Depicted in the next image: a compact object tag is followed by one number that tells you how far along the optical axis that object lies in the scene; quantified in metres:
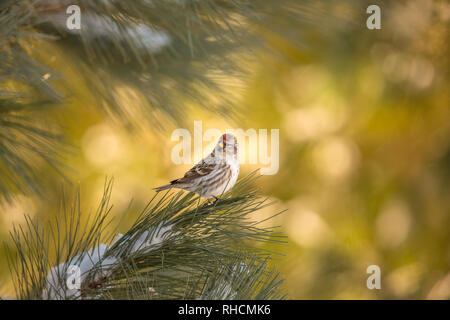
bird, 1.37
